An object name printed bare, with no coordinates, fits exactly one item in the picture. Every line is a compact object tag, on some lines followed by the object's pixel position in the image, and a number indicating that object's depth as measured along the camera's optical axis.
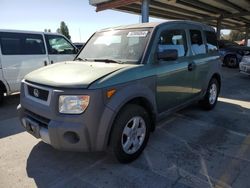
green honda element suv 2.69
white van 6.03
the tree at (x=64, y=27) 71.85
